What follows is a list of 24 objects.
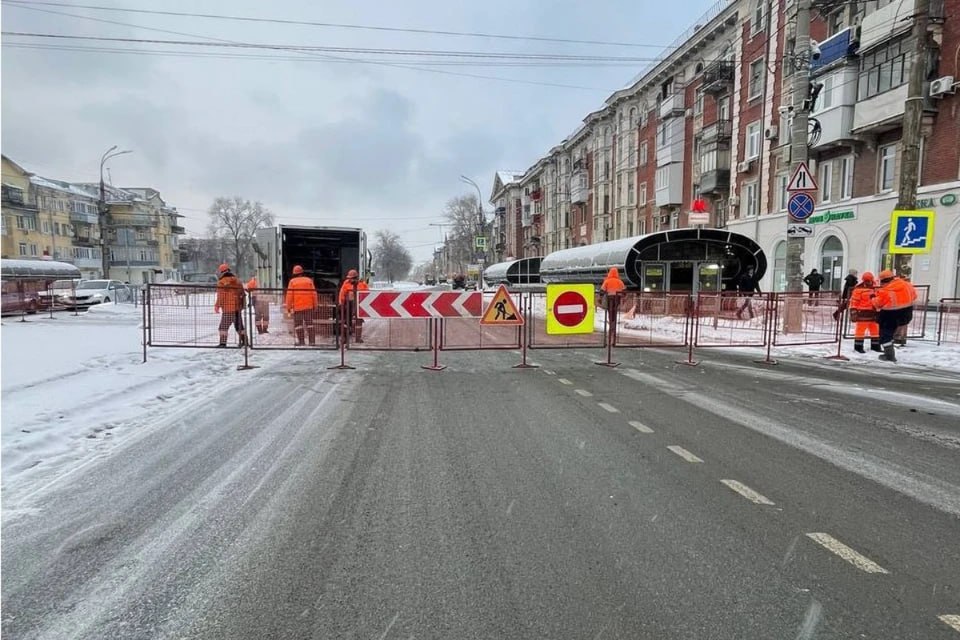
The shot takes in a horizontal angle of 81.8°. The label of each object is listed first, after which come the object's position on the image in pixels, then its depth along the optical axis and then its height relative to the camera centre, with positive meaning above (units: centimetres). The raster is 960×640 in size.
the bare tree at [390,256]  11725 +593
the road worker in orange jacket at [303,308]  1170 -55
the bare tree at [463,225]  9412 +1015
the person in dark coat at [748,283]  2116 +16
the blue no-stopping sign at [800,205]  1310 +196
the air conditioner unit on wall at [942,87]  1986 +731
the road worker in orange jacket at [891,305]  1124 -32
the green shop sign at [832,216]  2406 +324
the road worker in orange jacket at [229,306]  1122 -51
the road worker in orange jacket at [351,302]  1143 -40
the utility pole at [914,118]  1192 +375
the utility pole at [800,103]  1366 +464
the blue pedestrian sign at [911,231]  1145 +122
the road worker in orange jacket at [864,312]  1196 -51
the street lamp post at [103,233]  3815 +341
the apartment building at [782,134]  2053 +780
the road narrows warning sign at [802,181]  1288 +249
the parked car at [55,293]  2215 -57
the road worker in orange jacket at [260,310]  1162 -61
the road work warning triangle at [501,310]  1075 -50
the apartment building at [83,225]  6388 +751
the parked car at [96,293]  2479 -72
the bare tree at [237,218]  9244 +1051
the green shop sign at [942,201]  1992 +326
